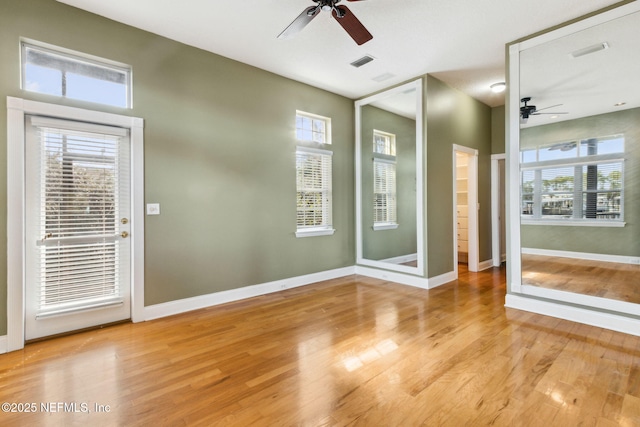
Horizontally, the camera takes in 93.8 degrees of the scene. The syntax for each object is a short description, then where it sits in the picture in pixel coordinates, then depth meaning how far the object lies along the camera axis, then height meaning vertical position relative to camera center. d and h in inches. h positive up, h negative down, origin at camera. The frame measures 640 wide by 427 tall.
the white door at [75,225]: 108.3 -3.3
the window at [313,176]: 186.5 +25.1
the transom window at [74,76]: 109.1 +55.2
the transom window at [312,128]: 188.7 +57.1
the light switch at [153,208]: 130.5 +3.4
